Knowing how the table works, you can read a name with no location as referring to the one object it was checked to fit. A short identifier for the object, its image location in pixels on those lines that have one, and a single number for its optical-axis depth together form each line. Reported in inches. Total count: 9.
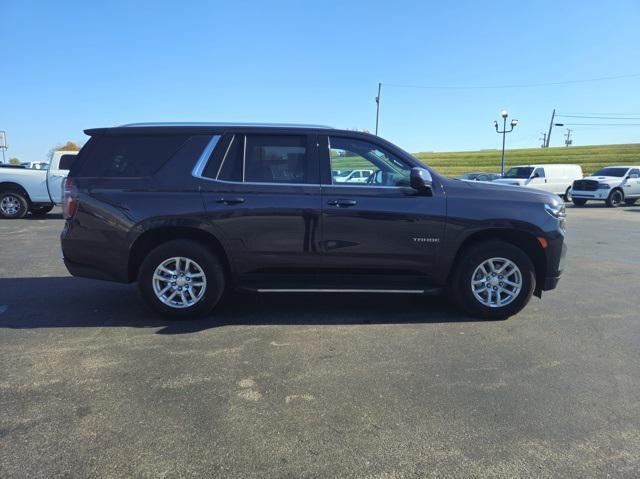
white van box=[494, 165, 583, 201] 963.6
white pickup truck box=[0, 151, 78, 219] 552.4
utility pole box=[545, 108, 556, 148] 3208.7
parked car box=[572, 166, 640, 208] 898.1
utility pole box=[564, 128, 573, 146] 4302.4
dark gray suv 185.5
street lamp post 1325.0
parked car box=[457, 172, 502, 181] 1188.5
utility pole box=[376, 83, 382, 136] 1635.1
